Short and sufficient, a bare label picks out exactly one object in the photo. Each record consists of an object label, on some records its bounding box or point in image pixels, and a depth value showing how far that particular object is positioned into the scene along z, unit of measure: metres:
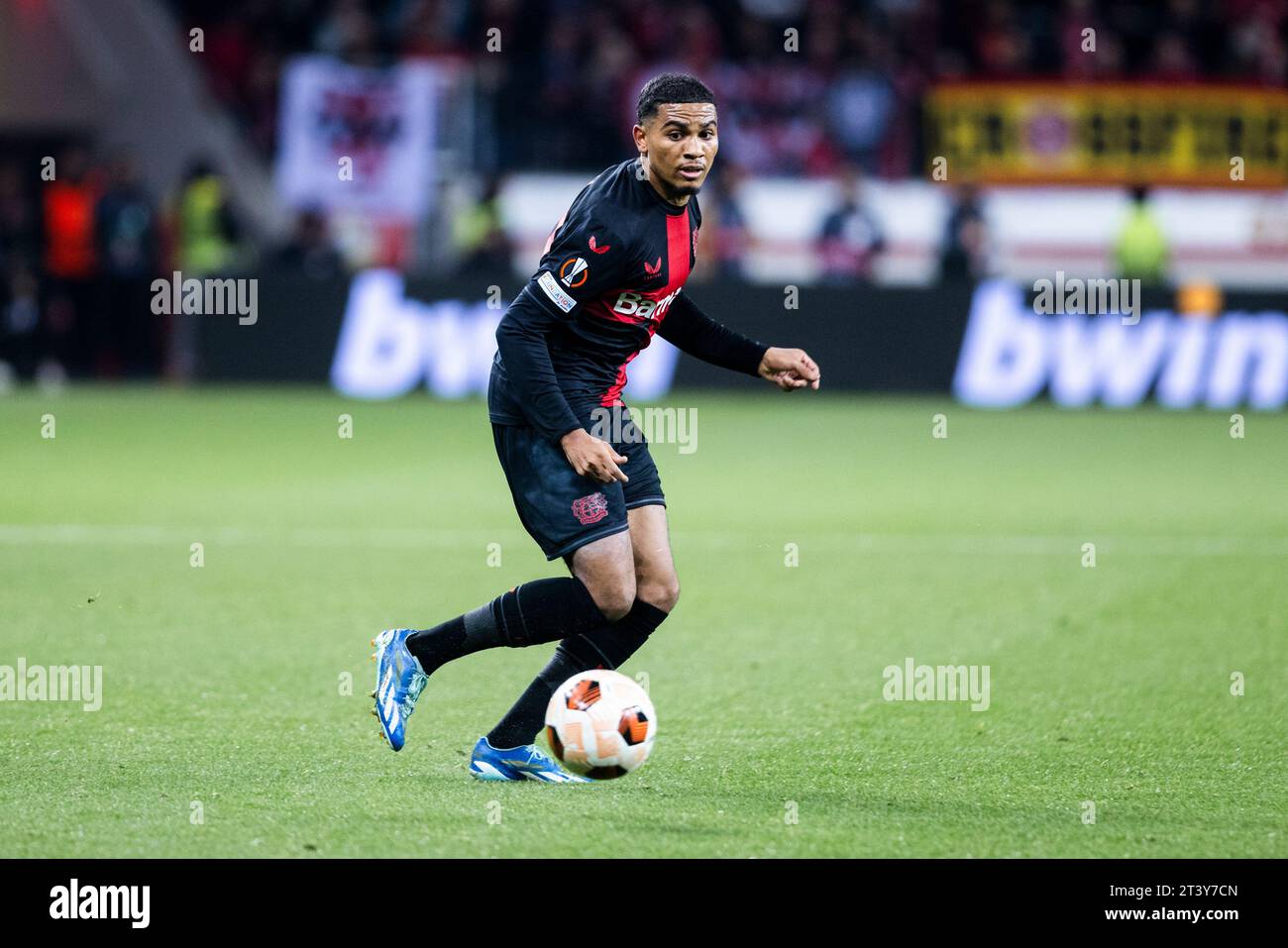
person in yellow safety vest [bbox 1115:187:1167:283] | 22.00
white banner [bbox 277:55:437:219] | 21.92
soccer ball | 5.66
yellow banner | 24.84
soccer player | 5.73
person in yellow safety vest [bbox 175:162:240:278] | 22.17
